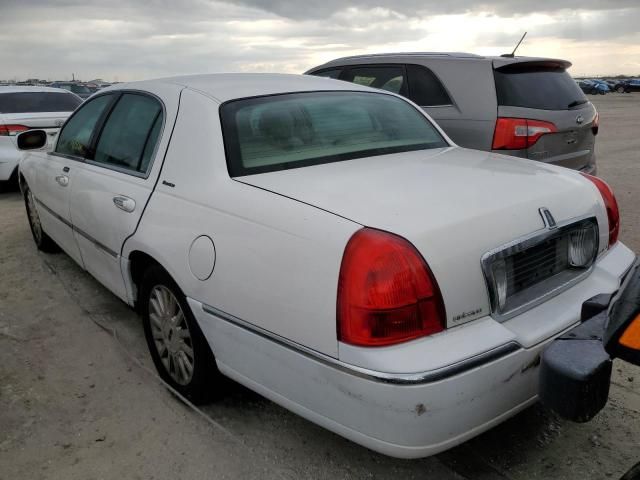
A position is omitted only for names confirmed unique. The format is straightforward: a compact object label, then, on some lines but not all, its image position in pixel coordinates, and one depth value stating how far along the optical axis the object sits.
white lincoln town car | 1.90
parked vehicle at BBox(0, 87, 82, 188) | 7.97
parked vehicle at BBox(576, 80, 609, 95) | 60.11
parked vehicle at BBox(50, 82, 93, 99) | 21.09
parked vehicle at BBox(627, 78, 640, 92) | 65.84
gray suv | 4.73
